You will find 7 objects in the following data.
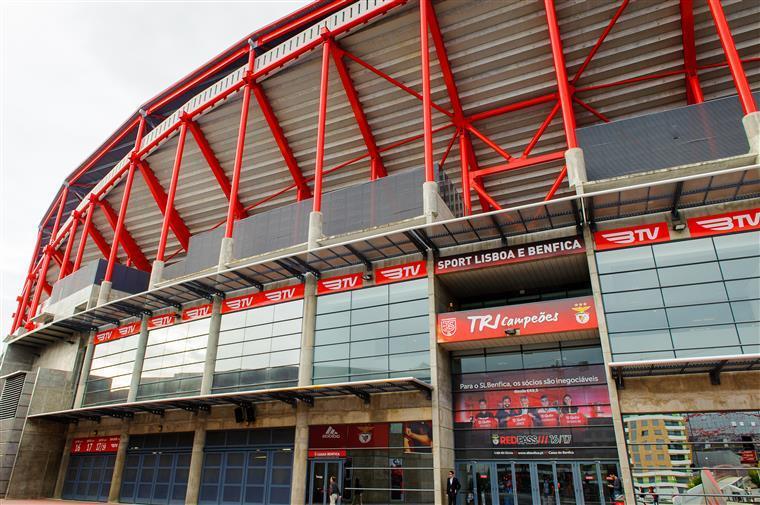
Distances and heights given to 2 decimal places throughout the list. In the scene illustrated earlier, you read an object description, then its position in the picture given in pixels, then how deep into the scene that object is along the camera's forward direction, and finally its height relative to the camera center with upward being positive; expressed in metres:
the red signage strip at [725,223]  19.36 +9.15
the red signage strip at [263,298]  27.66 +9.11
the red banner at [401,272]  24.64 +9.22
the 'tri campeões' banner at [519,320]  20.95 +6.20
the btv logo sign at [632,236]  20.75 +9.24
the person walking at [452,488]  20.00 -0.49
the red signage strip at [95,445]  31.48 +1.61
